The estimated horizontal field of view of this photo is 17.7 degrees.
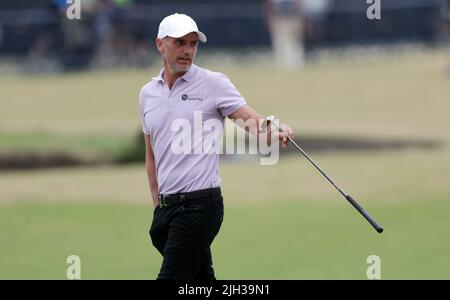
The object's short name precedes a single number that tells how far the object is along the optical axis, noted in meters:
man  9.22
